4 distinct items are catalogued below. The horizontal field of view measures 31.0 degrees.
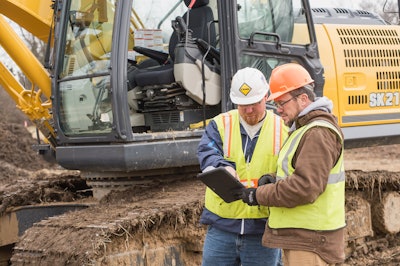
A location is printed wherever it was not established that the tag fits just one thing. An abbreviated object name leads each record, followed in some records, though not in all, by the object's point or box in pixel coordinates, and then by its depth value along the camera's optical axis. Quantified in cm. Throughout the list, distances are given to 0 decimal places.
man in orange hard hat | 352
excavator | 554
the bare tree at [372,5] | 1771
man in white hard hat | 418
